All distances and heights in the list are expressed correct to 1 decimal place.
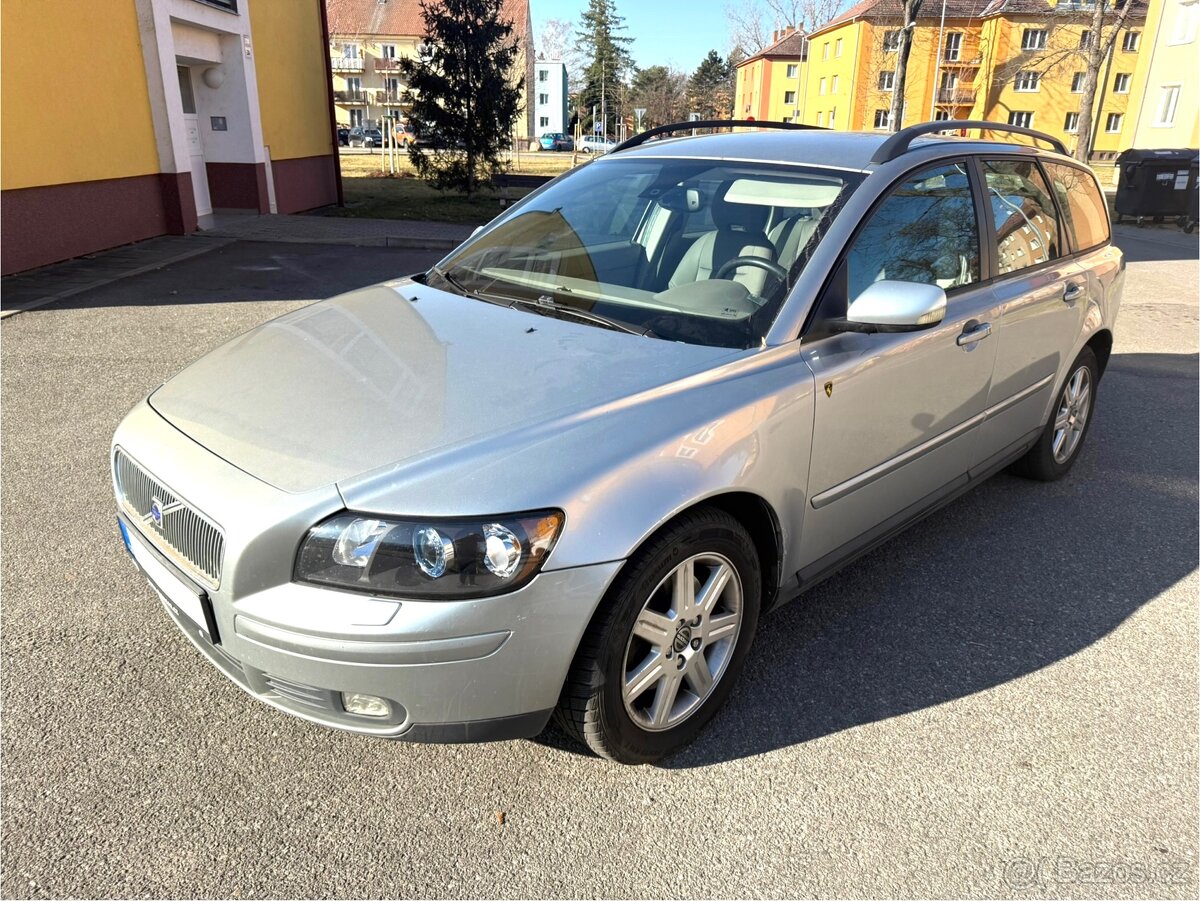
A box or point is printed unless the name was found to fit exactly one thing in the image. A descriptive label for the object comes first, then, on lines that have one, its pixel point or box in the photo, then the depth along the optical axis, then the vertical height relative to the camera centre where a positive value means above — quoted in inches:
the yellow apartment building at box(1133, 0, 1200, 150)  1332.4 +102.4
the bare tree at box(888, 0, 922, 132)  1028.4 +120.0
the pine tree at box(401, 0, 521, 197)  778.2 +41.3
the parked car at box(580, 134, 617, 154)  2277.4 -15.0
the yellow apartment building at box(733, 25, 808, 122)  2829.7 +199.7
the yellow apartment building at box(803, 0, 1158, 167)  2044.8 +177.2
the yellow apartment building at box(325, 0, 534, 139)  2849.4 +287.2
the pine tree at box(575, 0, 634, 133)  3348.9 +337.0
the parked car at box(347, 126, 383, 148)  2449.7 -7.4
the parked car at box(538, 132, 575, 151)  2652.6 -12.9
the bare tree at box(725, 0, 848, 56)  1530.5 +219.1
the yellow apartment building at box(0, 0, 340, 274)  394.6 +6.7
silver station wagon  79.8 -31.0
